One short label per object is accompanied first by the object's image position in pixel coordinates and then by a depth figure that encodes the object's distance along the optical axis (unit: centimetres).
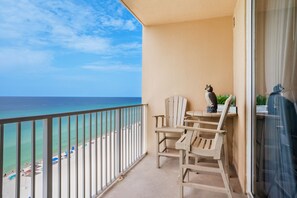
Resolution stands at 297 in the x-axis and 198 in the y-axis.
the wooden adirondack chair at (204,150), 182
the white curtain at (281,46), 105
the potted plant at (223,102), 265
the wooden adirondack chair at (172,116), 330
